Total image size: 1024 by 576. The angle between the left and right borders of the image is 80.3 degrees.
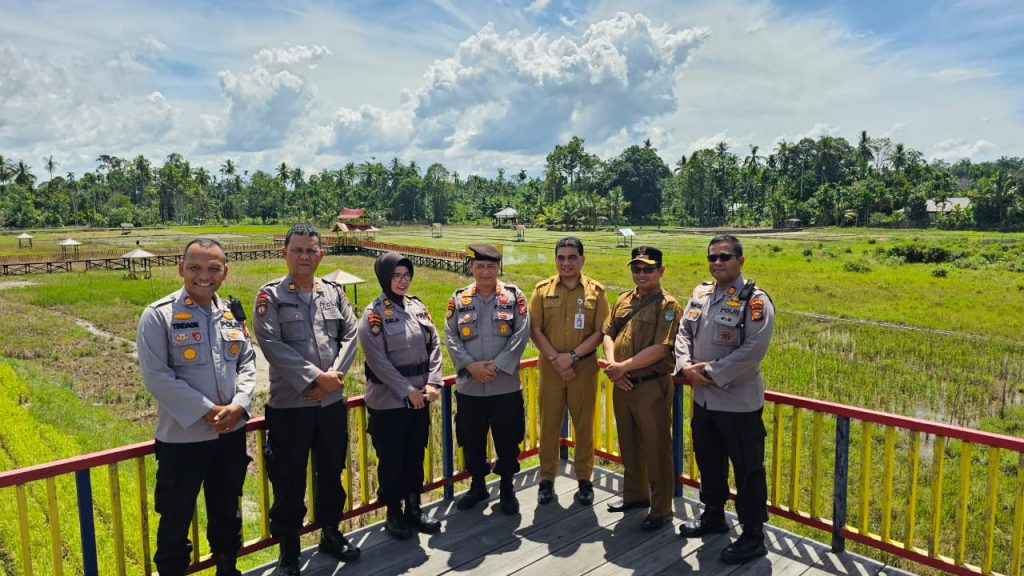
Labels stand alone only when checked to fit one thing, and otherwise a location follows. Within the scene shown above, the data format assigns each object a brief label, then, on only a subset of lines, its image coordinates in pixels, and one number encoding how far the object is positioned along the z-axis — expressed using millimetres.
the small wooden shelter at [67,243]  33034
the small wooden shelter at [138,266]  25109
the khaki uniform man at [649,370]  4047
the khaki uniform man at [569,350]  4328
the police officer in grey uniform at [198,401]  2961
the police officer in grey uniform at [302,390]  3443
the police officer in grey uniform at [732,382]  3592
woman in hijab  3818
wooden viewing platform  3566
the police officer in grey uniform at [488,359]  4180
